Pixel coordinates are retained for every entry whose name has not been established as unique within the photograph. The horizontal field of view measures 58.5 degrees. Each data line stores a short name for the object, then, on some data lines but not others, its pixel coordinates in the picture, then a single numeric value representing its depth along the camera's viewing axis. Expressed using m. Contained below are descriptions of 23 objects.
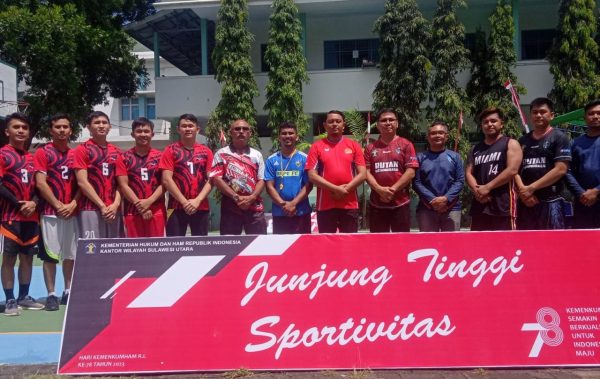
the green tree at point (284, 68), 16.92
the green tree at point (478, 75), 16.69
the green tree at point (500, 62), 16.12
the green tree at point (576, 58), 15.86
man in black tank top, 5.25
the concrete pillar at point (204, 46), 19.06
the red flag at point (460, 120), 15.11
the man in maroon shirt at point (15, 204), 5.96
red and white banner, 4.00
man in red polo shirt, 5.54
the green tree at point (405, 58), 16.22
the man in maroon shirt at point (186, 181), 5.62
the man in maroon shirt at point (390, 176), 5.57
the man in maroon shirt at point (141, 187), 5.72
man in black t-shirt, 5.15
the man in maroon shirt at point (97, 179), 5.83
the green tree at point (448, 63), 16.05
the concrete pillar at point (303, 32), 18.07
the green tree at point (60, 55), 17.44
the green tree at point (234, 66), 17.12
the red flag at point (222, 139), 16.03
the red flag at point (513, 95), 14.77
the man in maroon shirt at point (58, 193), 5.98
